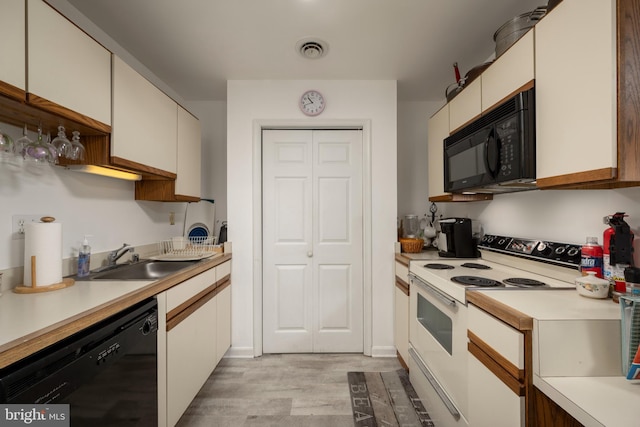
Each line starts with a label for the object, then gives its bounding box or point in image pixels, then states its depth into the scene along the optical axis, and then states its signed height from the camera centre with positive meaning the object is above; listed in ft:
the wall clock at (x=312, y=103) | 8.27 +3.30
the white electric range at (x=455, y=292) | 4.45 -1.44
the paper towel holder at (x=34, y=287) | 3.98 -1.08
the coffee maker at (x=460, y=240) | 7.00 -0.64
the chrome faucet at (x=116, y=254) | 5.97 -0.88
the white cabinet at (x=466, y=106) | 5.61 +2.38
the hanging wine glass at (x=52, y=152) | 4.12 +0.92
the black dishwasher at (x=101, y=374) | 2.55 -1.77
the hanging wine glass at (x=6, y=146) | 3.62 +0.90
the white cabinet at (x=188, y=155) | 7.23 +1.64
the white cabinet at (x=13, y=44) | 3.18 +1.99
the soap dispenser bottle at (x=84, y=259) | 5.11 -0.84
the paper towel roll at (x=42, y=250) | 4.09 -0.54
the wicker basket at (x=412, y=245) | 8.04 -0.89
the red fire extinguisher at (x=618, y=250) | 3.68 -0.47
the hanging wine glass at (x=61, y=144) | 4.21 +1.05
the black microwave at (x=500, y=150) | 4.16 +1.12
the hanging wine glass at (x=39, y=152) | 3.96 +0.89
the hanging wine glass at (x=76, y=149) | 4.36 +1.03
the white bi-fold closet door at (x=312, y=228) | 8.60 -0.43
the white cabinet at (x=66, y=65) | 3.53 +2.13
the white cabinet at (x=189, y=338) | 4.76 -2.55
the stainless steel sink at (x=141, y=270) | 5.42 -1.22
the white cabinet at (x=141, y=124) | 4.98 +1.85
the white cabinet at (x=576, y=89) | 3.08 +1.55
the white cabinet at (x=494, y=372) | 3.12 -1.97
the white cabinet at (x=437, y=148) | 7.22 +1.83
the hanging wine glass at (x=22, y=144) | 3.93 +0.98
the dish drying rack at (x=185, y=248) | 7.42 -0.98
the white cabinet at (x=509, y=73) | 4.25 +2.37
